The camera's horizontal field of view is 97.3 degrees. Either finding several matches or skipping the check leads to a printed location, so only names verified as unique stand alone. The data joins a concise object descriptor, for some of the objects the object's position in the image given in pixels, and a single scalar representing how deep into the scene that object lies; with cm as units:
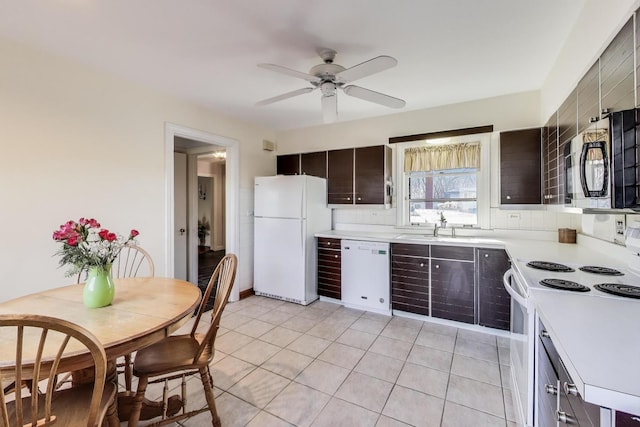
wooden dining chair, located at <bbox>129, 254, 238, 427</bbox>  148
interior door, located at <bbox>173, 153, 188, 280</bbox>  420
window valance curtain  340
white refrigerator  368
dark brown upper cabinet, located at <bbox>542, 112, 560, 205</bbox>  220
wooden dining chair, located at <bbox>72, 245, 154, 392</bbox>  265
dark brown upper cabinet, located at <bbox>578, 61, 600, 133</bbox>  139
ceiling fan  194
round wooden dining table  116
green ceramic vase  151
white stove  133
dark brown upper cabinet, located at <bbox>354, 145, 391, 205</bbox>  367
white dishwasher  336
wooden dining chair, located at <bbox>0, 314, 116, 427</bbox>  92
